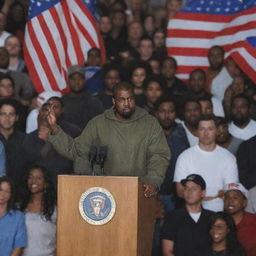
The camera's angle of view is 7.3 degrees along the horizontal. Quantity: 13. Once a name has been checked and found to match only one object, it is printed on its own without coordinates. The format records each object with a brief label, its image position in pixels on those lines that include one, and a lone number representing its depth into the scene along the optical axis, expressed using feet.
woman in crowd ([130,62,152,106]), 78.00
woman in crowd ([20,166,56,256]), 60.70
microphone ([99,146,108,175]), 48.35
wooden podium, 47.77
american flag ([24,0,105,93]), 79.82
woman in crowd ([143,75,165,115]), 75.68
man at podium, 51.78
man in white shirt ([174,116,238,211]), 64.88
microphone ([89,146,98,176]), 48.67
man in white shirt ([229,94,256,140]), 73.45
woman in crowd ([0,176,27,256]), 58.71
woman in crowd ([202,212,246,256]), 59.70
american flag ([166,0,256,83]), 84.75
